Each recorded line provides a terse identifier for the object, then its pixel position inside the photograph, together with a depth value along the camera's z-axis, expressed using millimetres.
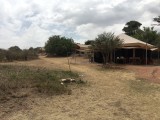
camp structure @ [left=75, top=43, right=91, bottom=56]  24562
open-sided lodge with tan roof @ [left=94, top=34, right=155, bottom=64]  14912
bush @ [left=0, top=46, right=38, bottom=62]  16062
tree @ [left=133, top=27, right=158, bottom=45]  22017
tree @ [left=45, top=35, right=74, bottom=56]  24057
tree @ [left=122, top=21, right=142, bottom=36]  31495
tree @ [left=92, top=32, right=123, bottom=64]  12666
